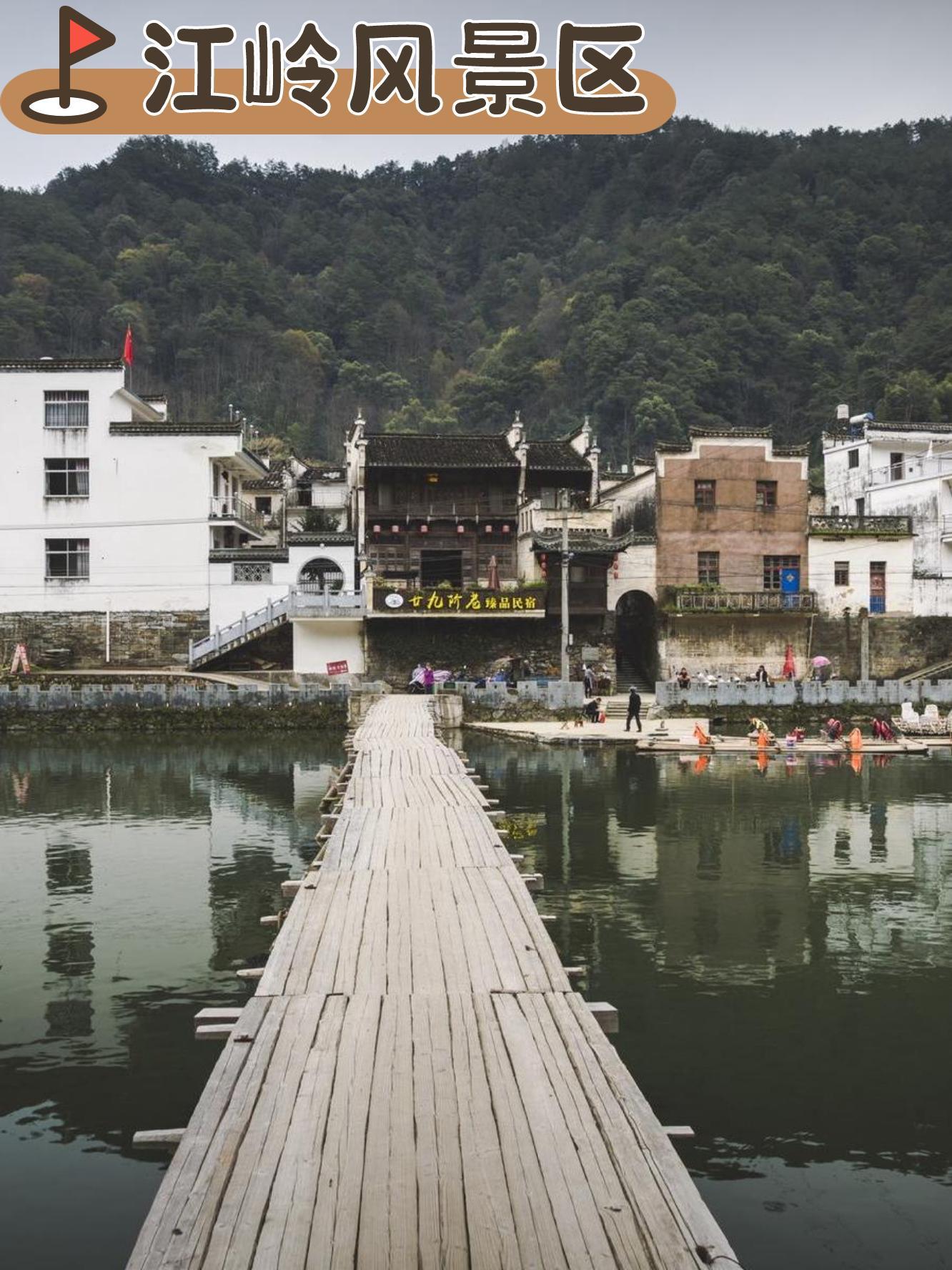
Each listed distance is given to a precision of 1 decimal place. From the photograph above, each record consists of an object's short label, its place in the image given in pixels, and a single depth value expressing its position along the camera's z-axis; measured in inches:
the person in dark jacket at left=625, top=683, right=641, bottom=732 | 1528.1
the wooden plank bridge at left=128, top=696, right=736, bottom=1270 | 233.3
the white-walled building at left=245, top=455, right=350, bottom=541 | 2337.6
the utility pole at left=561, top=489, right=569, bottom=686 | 1670.8
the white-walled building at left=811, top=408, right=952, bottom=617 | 1951.3
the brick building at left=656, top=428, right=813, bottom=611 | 1887.3
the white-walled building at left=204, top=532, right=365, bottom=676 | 1785.2
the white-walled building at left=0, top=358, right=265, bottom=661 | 1873.8
